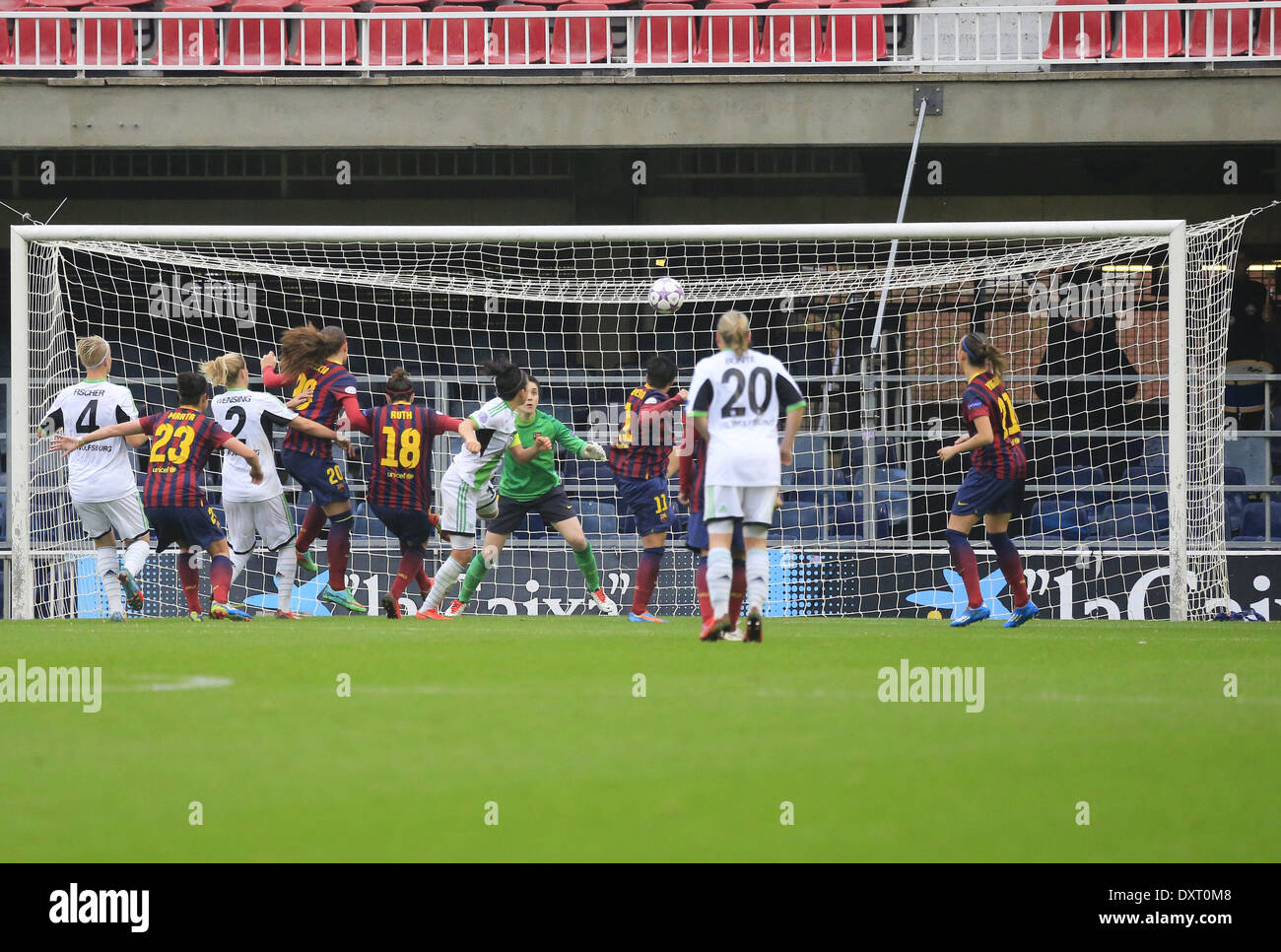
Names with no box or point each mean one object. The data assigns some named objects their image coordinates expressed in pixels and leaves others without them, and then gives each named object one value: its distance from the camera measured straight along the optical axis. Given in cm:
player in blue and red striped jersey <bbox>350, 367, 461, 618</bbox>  1063
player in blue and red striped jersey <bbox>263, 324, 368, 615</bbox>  1048
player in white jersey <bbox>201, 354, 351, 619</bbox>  1059
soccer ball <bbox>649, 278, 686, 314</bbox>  1158
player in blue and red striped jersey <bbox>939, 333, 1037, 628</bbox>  964
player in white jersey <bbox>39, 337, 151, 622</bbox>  1042
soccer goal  1194
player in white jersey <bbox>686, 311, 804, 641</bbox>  793
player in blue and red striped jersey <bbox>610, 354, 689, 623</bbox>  1079
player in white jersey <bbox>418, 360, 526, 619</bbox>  1045
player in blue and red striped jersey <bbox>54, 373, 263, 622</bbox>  1022
